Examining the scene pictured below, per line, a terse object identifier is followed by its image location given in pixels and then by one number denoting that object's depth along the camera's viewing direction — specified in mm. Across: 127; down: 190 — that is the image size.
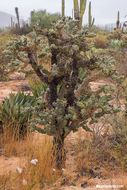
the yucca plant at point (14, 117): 6020
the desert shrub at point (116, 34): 17891
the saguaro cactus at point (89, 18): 19336
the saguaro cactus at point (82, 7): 10911
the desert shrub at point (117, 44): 14741
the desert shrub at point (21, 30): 23831
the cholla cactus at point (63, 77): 4977
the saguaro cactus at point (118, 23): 22534
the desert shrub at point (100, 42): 21031
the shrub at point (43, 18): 23250
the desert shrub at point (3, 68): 12930
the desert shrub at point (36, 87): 8008
